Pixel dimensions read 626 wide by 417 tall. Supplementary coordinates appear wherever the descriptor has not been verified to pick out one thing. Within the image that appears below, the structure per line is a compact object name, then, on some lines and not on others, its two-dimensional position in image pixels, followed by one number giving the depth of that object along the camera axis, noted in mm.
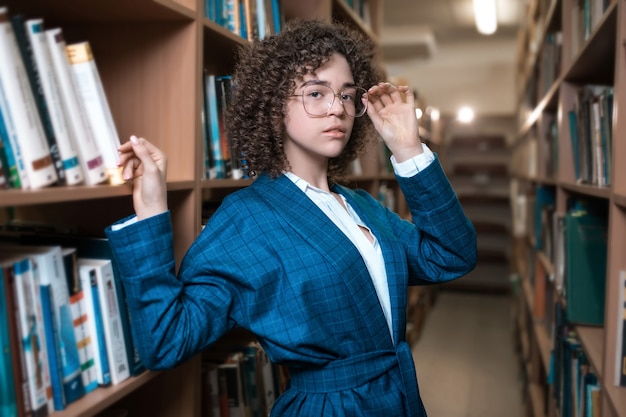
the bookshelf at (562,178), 1083
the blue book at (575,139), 1663
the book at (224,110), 1188
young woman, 822
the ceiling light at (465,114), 5543
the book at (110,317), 811
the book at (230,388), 1229
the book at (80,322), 765
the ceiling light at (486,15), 3516
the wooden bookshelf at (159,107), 1021
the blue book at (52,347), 707
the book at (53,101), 704
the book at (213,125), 1165
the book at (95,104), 780
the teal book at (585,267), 1494
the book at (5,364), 647
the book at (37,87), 681
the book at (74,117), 739
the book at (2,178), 657
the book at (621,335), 1068
